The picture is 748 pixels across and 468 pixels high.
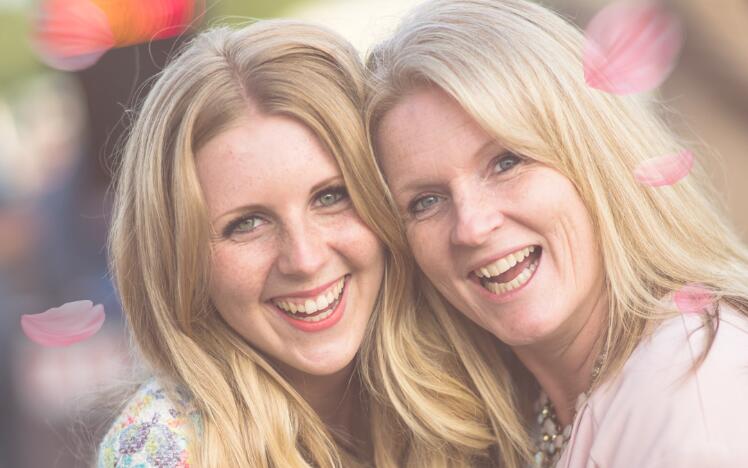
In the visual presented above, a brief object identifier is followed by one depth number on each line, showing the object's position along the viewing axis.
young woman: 2.73
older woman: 2.54
